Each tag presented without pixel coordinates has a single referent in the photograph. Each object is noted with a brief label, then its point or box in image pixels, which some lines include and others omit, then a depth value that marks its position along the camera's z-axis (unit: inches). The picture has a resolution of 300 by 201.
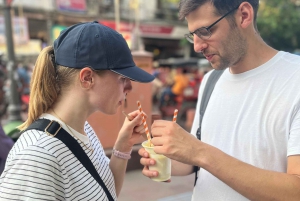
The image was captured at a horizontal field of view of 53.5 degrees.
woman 45.6
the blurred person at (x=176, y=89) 339.8
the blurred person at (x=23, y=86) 359.3
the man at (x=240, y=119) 49.1
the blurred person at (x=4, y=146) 85.9
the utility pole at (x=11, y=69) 250.7
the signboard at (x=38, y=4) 619.6
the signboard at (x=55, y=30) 552.2
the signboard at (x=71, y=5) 650.8
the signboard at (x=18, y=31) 542.0
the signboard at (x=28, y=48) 549.9
